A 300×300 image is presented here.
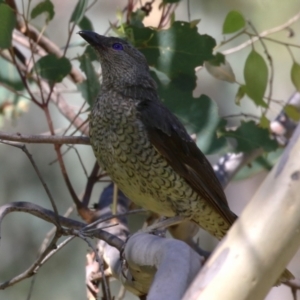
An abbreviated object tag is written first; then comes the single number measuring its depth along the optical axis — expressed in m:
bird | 6.25
